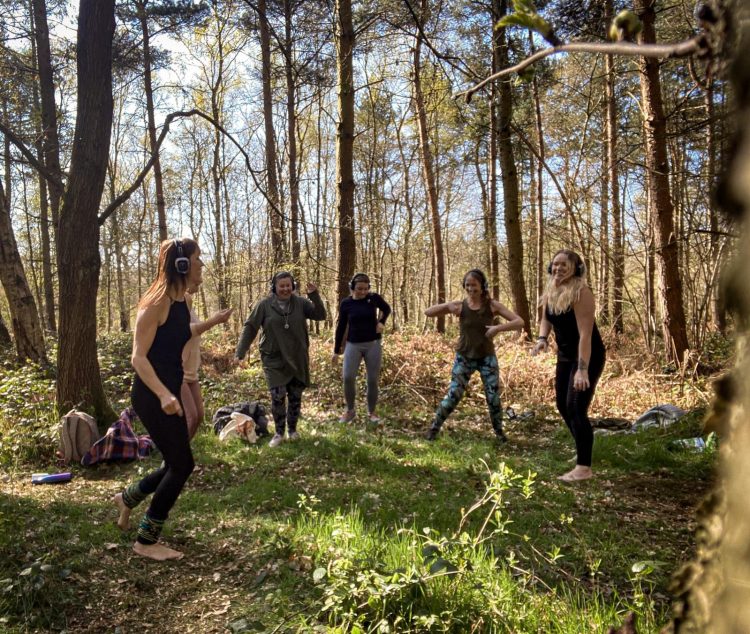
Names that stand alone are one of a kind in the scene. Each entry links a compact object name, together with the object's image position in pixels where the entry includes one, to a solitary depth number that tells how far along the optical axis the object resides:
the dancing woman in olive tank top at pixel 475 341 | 6.29
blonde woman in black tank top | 4.63
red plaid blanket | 5.92
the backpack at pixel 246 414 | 6.96
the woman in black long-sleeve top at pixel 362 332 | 7.30
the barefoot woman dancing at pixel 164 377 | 3.29
